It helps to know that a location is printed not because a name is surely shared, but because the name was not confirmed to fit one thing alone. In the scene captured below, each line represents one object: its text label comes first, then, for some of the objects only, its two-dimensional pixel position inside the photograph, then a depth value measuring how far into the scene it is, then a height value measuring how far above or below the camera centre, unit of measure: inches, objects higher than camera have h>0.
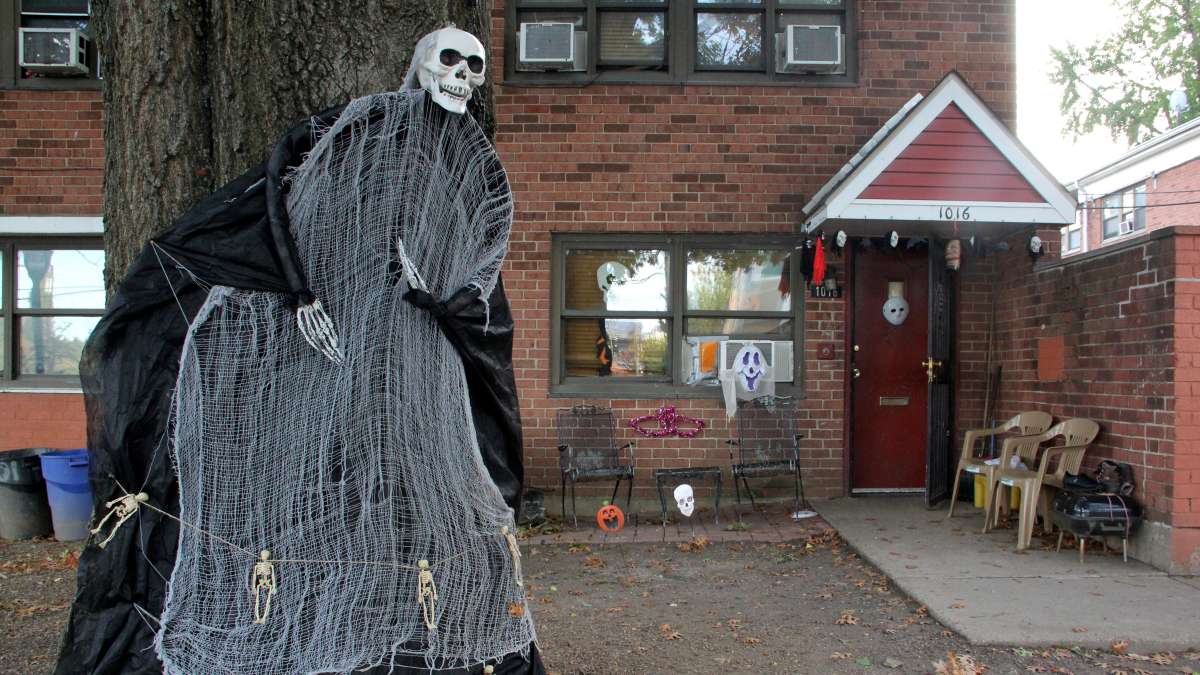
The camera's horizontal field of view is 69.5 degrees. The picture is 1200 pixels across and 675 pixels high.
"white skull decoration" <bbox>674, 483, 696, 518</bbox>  285.7 -47.0
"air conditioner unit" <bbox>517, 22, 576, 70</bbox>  303.6 +109.8
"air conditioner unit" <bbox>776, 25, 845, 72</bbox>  304.8 +109.6
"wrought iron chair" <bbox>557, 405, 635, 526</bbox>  304.3 -29.9
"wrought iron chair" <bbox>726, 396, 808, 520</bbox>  304.7 -27.5
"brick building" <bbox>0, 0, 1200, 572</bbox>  310.7 +46.4
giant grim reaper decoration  103.8 -10.3
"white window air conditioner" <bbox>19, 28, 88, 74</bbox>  312.2 +110.1
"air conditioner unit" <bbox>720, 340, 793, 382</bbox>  313.0 +1.3
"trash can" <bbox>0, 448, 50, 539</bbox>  289.0 -48.0
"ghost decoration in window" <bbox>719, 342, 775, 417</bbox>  310.2 -6.3
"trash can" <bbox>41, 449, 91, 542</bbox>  284.7 -45.7
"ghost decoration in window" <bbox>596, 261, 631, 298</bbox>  318.3 +28.3
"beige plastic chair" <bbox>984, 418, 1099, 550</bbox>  241.3 -31.4
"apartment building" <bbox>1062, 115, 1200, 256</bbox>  619.2 +138.0
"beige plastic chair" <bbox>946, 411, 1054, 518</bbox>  273.6 -23.8
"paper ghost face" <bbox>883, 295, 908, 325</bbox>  315.3 +17.1
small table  290.8 -40.0
